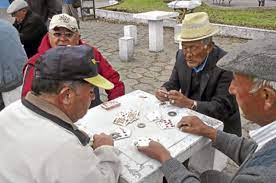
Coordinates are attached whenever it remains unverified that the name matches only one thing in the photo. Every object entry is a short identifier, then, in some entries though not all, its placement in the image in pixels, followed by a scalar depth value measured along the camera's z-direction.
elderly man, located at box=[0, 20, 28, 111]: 3.10
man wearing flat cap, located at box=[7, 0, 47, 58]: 4.36
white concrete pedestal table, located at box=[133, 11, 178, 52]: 6.74
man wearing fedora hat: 2.55
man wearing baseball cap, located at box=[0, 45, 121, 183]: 1.31
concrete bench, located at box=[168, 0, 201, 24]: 7.21
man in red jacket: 2.93
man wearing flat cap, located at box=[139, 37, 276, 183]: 1.21
